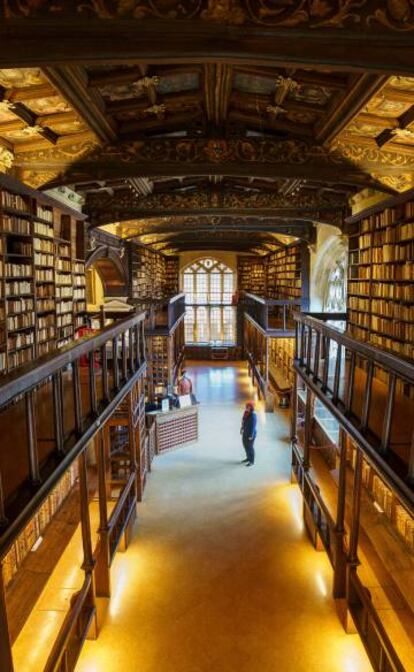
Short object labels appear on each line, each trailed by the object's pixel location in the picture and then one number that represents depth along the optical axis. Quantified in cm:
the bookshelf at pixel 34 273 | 545
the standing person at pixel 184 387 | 1061
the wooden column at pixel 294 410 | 720
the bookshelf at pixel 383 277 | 601
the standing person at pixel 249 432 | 806
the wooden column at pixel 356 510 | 400
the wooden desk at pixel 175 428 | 890
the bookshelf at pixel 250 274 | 2028
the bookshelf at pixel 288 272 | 1297
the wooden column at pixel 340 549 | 458
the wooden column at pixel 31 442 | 248
